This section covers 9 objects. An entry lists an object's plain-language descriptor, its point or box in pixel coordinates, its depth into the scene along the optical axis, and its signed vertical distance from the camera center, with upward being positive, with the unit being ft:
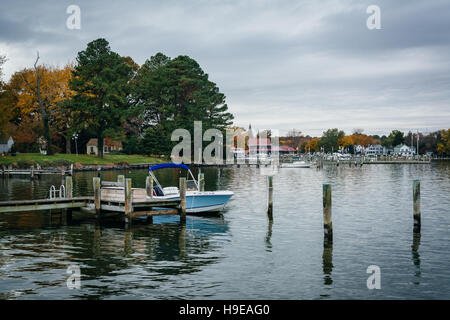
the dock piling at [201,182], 108.31 -6.56
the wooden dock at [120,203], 84.89 -9.54
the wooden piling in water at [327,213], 70.18 -9.36
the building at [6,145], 320.70 +8.16
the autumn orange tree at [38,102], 282.77 +35.04
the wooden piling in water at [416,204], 80.86 -9.08
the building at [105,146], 372.38 +9.12
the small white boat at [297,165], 346.21 -7.26
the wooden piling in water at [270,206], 96.08 -11.31
